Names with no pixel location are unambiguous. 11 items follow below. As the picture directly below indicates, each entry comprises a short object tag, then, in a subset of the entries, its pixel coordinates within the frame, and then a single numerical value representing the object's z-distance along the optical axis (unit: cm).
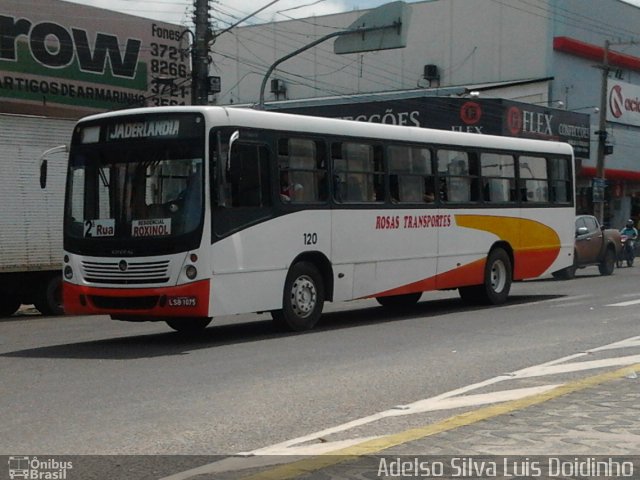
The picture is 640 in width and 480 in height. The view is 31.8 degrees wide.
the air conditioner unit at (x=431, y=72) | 5631
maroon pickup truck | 3003
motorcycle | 3678
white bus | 1360
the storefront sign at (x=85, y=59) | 2867
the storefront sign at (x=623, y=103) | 5341
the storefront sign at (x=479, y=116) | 4381
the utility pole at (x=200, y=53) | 2527
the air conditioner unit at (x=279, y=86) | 6419
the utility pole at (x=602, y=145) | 4106
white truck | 1994
